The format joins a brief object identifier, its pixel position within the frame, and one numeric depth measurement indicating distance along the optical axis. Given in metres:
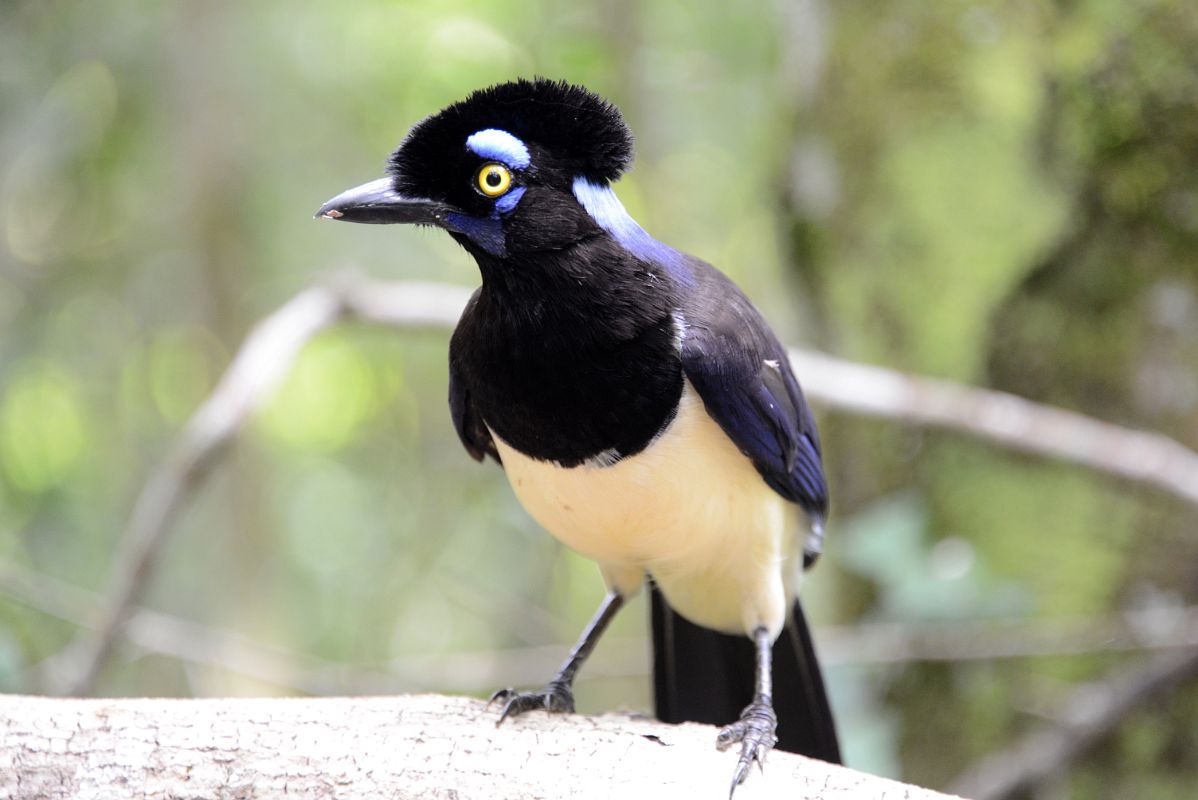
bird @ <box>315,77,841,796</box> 5.51
